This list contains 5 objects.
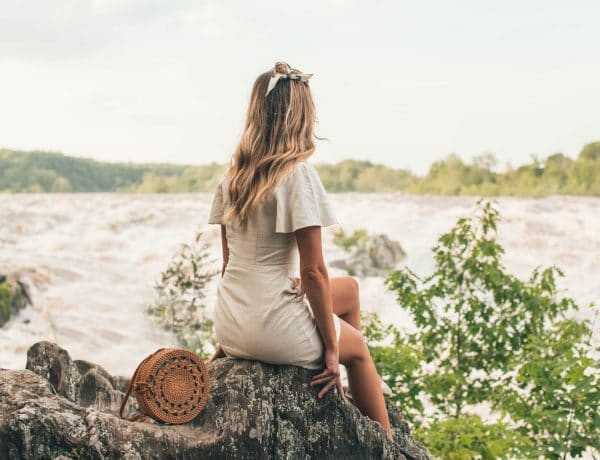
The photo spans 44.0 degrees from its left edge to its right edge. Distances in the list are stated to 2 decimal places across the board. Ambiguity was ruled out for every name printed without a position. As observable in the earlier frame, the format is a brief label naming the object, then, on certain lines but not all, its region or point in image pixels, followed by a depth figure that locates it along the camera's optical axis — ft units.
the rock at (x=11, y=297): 28.25
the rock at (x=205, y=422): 7.37
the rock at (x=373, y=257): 40.65
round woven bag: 8.20
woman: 8.26
